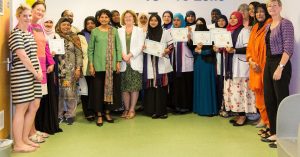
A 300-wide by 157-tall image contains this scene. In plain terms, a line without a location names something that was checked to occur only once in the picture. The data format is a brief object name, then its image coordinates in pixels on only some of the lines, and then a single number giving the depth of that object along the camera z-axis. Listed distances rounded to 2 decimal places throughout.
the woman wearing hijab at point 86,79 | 4.72
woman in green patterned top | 4.57
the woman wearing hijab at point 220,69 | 4.80
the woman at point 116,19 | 5.58
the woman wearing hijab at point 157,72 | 4.95
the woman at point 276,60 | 3.45
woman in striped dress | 3.26
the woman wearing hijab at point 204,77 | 5.02
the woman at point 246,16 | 4.49
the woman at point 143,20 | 5.37
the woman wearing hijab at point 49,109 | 4.06
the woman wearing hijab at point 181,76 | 5.12
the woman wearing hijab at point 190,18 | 5.30
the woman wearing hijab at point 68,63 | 4.47
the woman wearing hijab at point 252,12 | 4.27
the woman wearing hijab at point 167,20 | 5.21
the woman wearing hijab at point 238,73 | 4.41
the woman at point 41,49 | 3.66
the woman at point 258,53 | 3.91
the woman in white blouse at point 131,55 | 4.82
